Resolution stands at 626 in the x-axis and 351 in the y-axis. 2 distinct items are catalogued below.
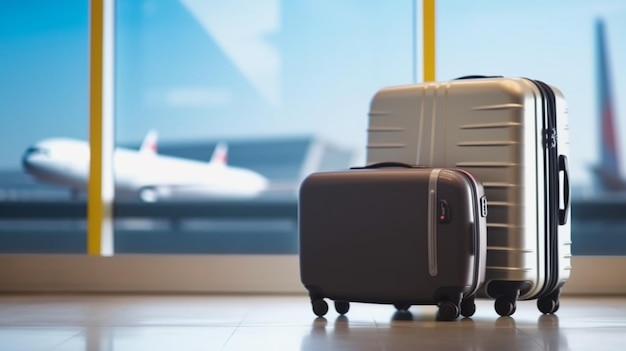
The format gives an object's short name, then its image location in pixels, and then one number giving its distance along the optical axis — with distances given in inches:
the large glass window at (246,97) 203.3
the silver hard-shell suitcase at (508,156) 142.8
